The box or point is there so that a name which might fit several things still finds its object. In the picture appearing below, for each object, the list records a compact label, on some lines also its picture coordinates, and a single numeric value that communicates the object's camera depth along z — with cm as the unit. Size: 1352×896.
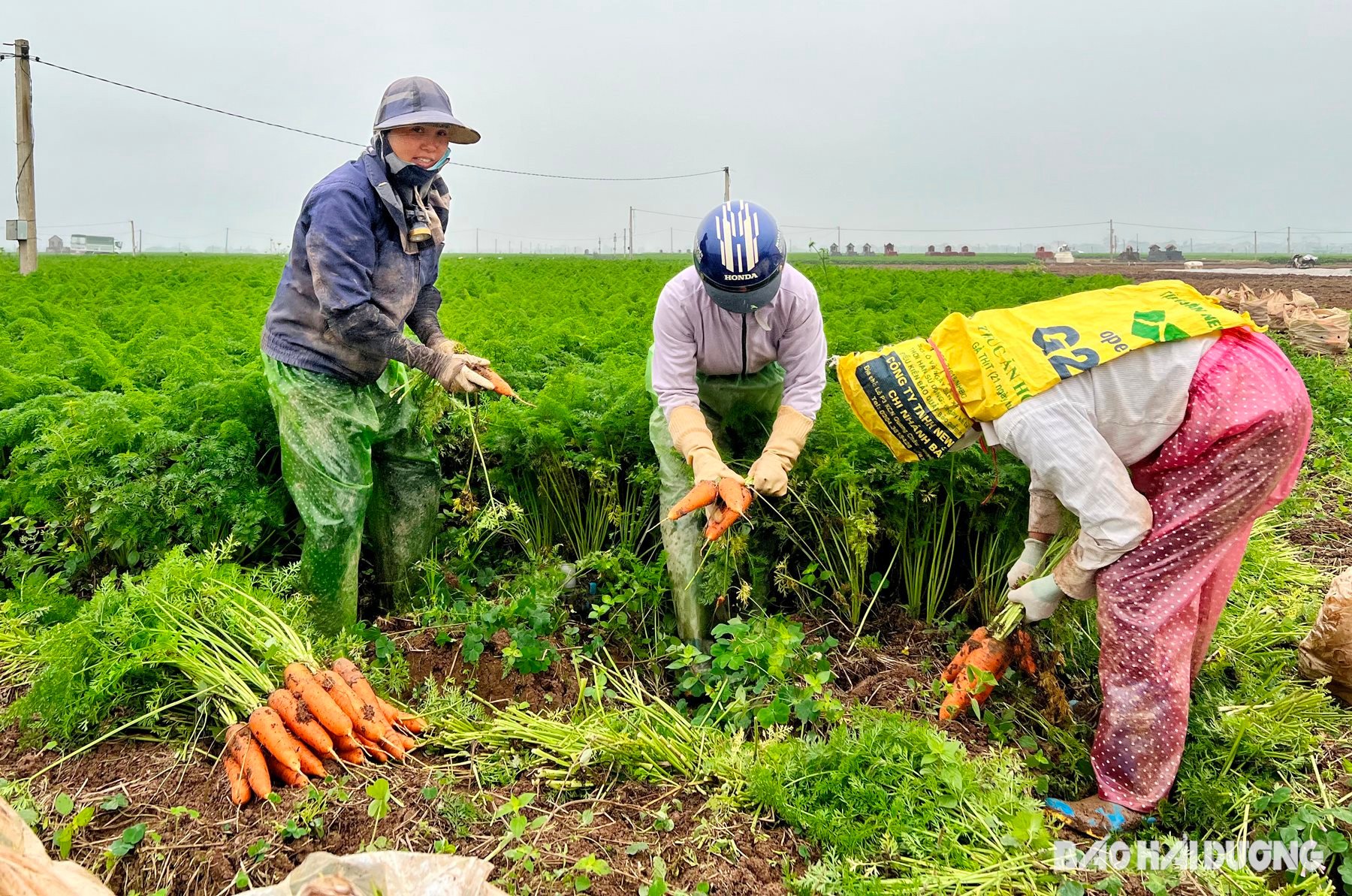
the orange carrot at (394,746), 297
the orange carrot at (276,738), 275
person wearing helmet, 337
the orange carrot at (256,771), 268
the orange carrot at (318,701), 288
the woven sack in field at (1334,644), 339
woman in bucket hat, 367
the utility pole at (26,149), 1502
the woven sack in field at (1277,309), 1189
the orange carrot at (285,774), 276
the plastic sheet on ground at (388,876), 200
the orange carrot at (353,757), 289
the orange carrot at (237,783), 265
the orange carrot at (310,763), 280
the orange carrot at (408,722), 310
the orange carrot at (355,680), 306
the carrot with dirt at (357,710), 295
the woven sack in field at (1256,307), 1222
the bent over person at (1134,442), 274
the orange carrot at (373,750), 294
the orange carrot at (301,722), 284
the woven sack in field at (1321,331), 1062
